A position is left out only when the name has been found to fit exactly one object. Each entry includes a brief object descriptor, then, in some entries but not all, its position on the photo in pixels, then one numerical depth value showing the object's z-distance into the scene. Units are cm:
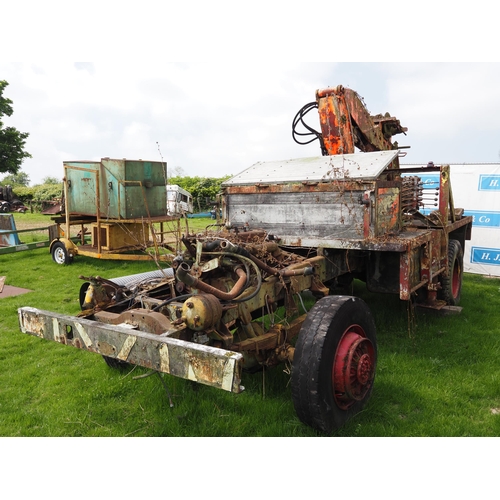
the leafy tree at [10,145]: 2812
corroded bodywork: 282
